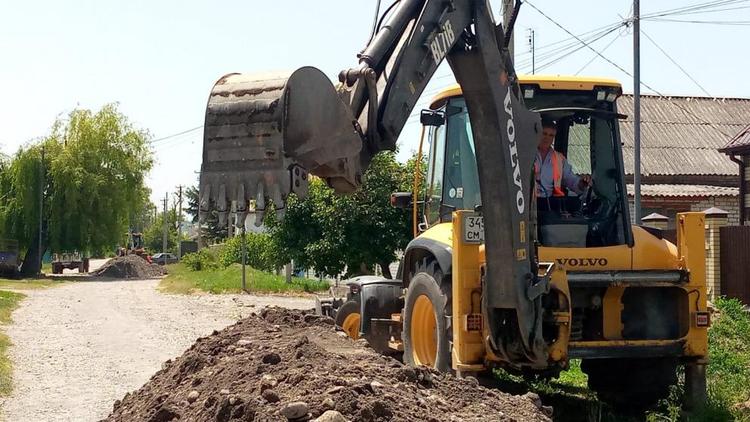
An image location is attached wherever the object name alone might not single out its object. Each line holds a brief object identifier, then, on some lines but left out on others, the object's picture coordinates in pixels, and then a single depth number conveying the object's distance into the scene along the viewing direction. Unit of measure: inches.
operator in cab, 302.4
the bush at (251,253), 1760.6
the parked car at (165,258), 3048.2
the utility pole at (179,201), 3508.1
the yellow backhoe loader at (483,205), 195.2
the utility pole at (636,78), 789.9
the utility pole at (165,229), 3420.3
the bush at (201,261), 1809.8
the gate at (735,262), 662.5
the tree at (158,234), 4391.2
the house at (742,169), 936.9
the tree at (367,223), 1048.8
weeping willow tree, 1888.5
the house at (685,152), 1053.8
